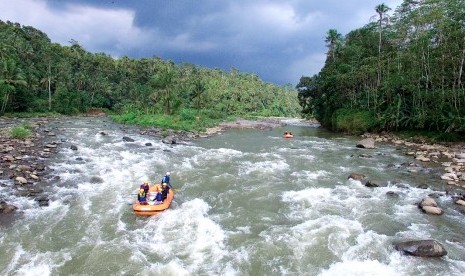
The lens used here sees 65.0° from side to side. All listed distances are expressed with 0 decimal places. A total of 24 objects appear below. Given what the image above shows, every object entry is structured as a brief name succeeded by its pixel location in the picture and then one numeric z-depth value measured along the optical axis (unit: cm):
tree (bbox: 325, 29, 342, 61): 5612
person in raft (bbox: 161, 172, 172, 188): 1424
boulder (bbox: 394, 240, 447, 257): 990
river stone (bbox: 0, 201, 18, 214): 1224
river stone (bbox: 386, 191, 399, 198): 1518
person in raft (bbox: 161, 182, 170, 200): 1366
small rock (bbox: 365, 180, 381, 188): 1673
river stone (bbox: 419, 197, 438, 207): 1356
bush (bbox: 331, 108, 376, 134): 3822
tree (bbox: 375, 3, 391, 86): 4050
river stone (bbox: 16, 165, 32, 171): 1695
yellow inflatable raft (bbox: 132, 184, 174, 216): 1270
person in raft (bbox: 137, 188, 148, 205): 1302
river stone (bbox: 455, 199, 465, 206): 1417
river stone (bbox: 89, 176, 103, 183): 1653
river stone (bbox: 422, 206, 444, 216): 1307
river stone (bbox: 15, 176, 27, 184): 1525
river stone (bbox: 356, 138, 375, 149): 2880
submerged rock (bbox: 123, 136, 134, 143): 2884
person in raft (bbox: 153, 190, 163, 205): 1331
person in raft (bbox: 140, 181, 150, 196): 1340
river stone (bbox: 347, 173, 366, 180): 1800
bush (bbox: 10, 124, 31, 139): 2508
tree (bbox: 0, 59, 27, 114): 4228
